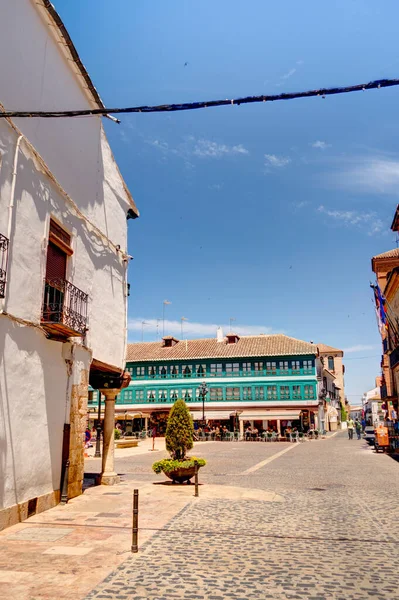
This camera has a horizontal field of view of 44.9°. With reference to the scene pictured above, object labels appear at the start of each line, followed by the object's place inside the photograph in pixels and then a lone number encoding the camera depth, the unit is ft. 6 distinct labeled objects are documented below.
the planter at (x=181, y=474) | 42.80
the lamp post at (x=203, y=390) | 117.72
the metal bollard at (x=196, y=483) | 36.79
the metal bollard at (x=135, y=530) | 21.49
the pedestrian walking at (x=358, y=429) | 127.69
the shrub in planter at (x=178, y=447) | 42.73
